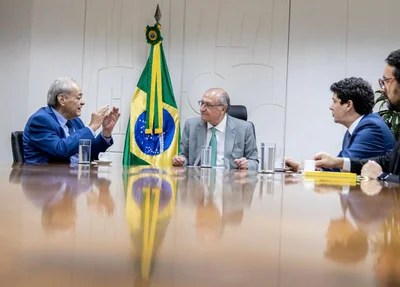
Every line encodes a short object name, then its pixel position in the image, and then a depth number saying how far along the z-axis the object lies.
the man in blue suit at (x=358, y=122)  2.77
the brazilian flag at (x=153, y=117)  4.61
